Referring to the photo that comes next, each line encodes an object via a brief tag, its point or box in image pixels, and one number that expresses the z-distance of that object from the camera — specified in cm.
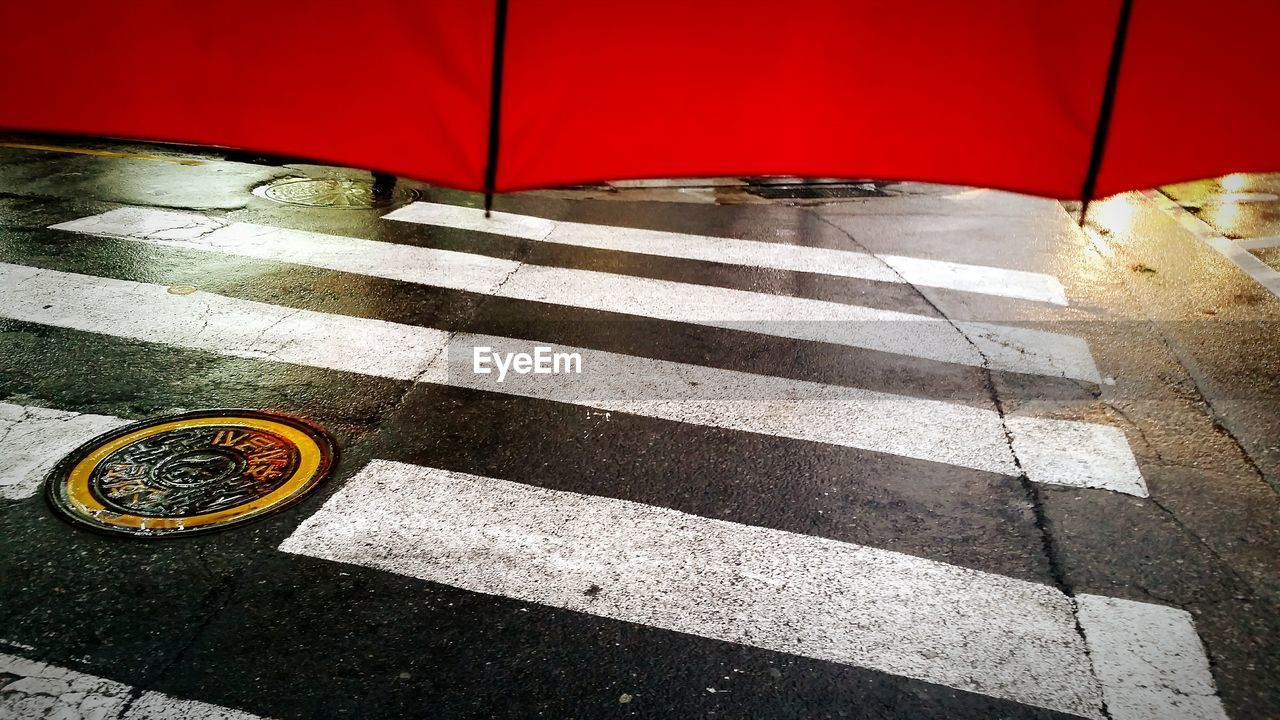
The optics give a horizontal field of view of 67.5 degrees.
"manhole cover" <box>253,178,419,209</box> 823
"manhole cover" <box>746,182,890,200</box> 946
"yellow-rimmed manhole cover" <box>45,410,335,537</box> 365
